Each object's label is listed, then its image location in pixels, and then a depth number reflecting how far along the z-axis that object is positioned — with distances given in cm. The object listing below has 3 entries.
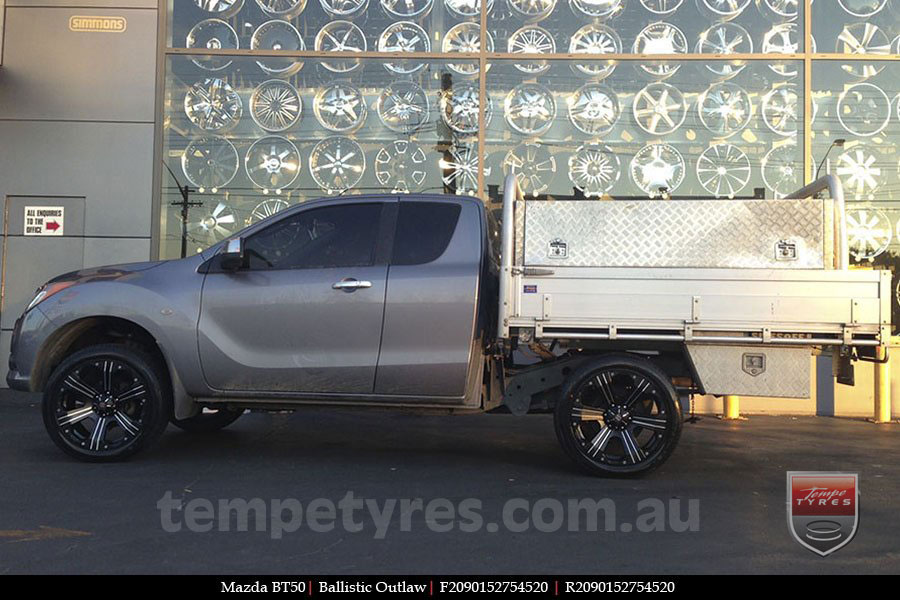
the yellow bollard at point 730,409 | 954
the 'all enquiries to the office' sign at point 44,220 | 1076
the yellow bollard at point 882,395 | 941
